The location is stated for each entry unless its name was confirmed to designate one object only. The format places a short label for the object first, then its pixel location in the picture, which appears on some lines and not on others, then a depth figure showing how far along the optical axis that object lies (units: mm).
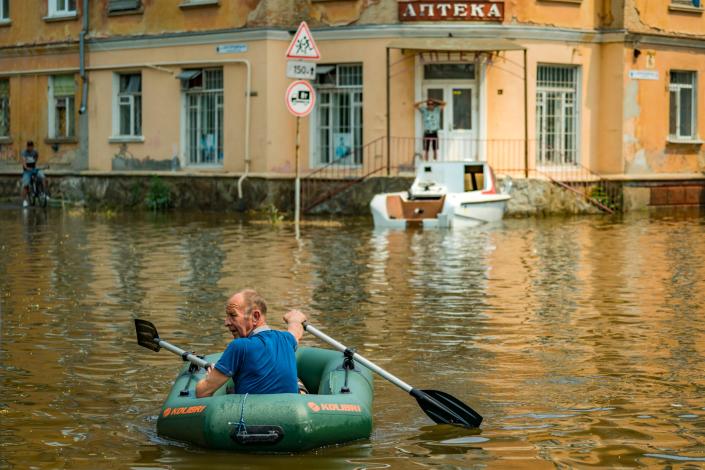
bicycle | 33469
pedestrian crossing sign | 24094
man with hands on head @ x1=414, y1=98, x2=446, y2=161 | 30594
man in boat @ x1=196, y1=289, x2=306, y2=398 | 8289
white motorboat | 25833
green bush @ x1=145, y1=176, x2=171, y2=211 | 32781
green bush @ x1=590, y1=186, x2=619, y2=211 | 31306
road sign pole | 25233
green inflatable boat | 8047
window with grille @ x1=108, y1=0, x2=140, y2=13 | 33750
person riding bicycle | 33438
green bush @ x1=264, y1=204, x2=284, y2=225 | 27178
